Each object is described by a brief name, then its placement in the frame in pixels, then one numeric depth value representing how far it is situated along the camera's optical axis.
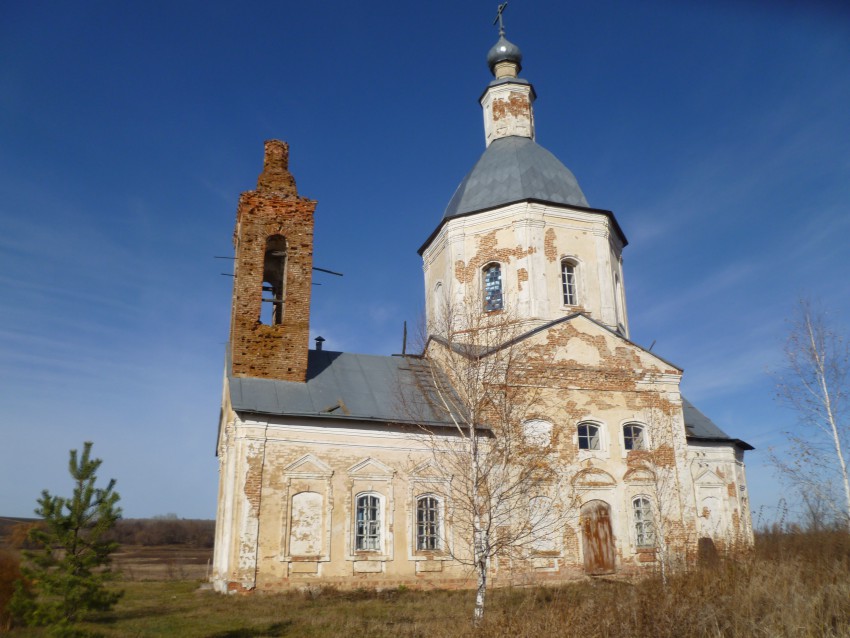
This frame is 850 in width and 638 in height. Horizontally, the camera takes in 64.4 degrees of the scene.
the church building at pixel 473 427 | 13.84
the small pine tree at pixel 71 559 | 7.29
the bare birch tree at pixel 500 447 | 13.23
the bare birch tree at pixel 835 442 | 13.21
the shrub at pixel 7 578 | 9.87
